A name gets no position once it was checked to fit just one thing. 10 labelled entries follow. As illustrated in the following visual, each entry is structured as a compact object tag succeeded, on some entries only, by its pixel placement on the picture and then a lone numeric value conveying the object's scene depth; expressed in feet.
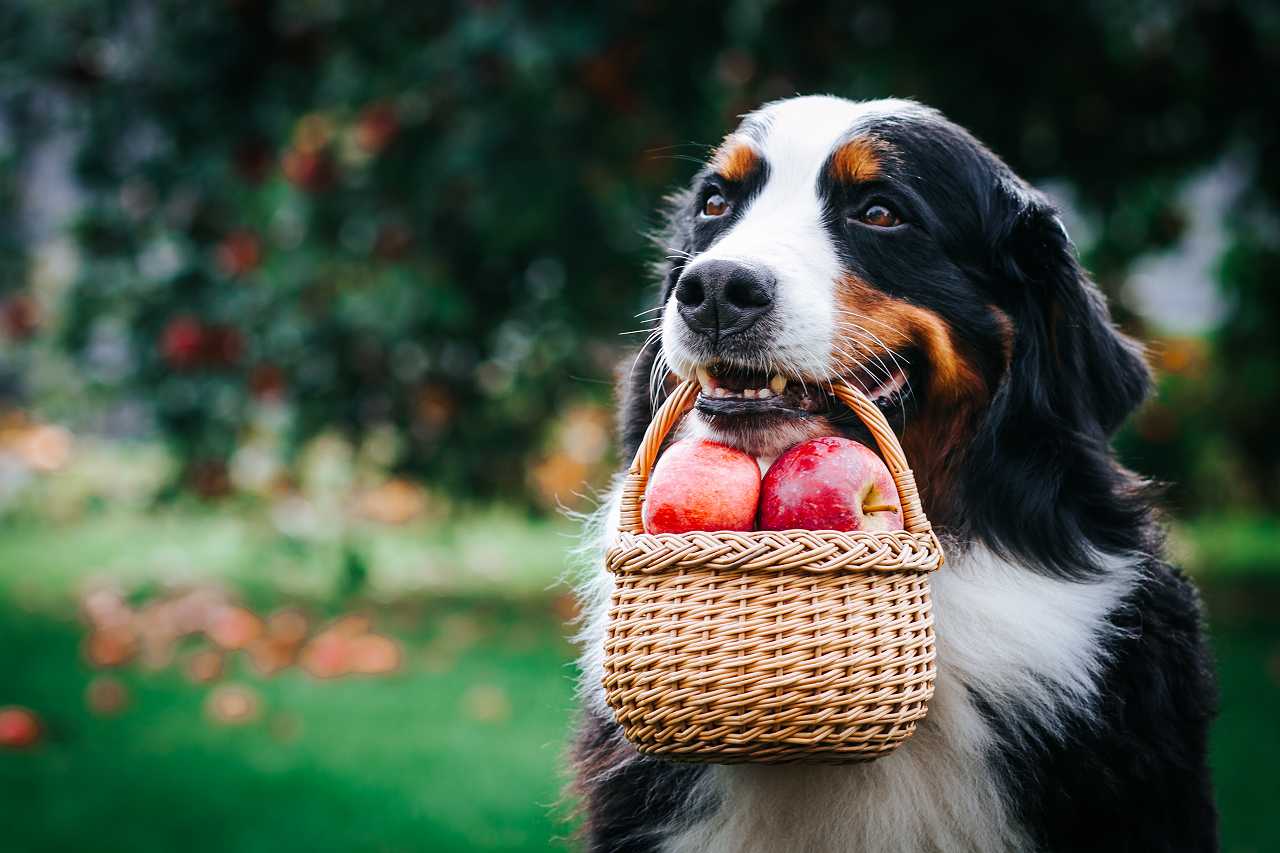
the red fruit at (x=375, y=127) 18.12
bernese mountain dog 7.47
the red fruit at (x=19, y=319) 22.27
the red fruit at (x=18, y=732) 16.57
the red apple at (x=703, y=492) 6.66
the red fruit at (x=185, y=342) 18.74
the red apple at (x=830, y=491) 6.63
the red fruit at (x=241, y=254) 19.49
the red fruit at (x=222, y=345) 18.88
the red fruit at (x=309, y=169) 18.24
